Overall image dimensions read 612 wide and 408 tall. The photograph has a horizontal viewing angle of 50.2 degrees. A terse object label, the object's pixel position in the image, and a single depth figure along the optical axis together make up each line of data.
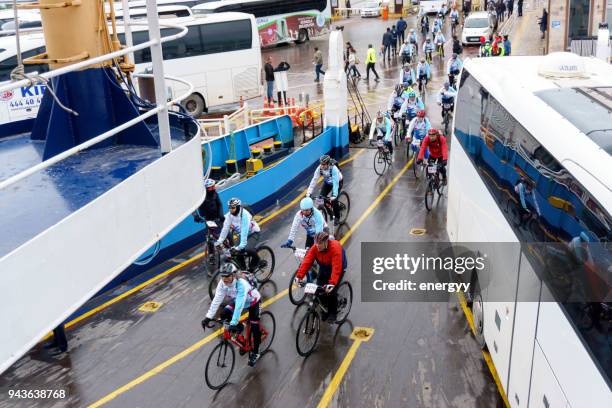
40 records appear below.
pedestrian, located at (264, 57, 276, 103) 27.33
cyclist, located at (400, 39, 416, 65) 34.34
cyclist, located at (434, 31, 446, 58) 37.06
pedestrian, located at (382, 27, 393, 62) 36.56
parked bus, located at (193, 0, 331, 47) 37.72
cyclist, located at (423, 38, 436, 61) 35.28
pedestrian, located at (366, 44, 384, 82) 31.51
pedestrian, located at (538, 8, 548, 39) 34.75
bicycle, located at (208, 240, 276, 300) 11.43
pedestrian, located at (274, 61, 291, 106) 23.31
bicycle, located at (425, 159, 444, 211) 15.19
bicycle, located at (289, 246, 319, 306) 10.28
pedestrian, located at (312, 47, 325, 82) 31.77
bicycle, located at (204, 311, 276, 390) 8.86
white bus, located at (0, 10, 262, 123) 25.70
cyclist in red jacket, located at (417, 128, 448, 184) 14.96
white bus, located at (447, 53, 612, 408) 5.09
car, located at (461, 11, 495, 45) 39.16
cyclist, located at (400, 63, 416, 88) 23.75
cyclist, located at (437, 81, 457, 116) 21.92
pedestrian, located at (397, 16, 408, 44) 40.23
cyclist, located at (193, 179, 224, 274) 12.48
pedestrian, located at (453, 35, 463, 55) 33.81
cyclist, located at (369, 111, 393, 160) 18.20
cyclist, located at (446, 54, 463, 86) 25.87
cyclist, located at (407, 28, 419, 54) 37.08
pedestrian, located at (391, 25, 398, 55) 37.28
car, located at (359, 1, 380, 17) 54.69
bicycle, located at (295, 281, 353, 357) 9.51
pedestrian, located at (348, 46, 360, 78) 31.78
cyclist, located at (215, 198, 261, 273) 11.28
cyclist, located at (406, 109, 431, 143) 17.36
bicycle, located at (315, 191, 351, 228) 14.10
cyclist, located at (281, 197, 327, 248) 10.95
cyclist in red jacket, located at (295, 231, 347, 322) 9.57
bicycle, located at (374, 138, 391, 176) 18.39
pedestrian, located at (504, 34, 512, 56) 29.11
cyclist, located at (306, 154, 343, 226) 13.36
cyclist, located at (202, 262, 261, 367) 8.68
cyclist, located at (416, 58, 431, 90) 27.50
